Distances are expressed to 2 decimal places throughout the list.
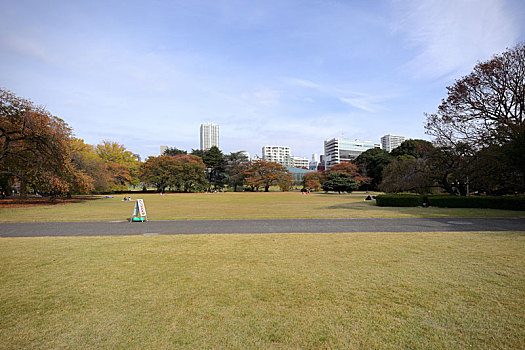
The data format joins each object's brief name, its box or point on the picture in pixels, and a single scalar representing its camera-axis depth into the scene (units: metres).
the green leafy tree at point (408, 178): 22.92
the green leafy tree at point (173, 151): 70.69
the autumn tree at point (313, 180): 53.78
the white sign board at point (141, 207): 11.45
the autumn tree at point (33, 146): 18.72
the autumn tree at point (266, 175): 53.84
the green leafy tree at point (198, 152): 73.66
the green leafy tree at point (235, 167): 56.69
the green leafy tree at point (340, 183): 44.84
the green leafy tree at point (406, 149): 51.59
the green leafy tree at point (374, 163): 50.50
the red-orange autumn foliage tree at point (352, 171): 49.62
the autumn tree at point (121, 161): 41.98
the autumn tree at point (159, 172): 47.56
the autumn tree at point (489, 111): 16.75
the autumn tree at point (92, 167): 27.39
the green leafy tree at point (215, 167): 60.72
